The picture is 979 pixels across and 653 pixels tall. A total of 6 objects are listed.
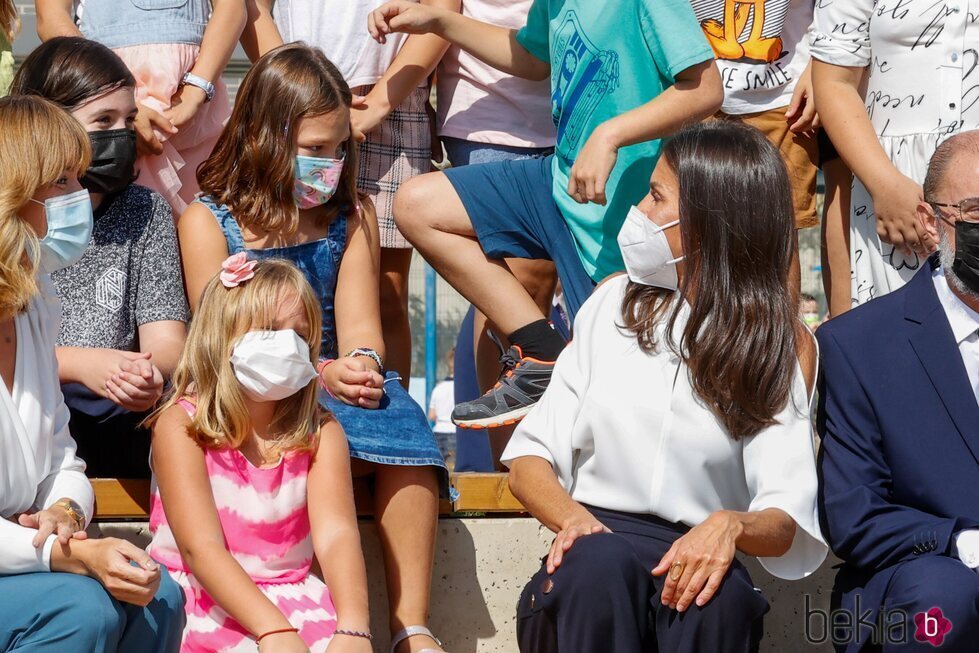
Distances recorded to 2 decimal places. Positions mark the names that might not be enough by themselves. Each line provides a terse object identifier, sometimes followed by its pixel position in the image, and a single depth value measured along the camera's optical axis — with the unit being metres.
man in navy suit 5.88
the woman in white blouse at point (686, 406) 5.96
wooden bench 7.13
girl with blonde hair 6.22
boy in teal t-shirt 7.60
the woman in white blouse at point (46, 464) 5.44
